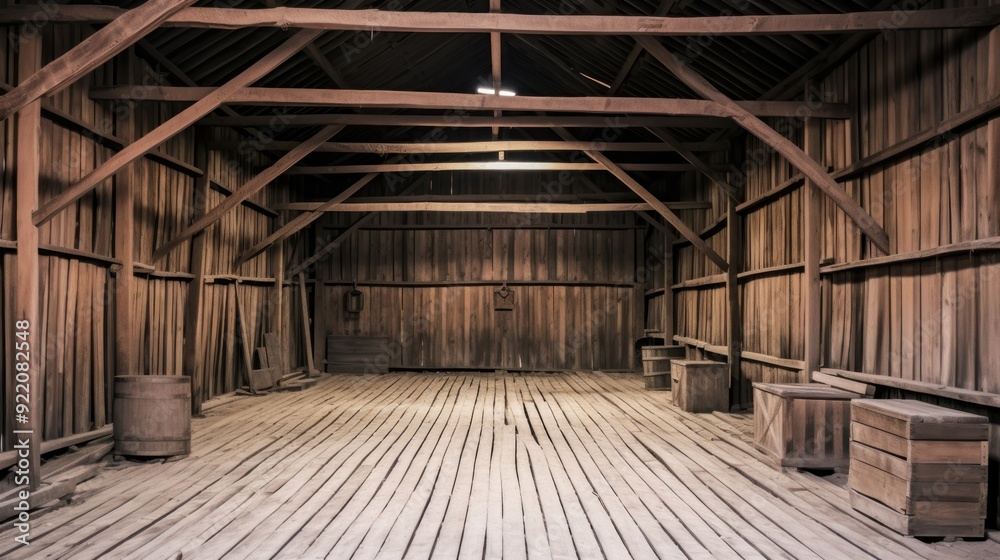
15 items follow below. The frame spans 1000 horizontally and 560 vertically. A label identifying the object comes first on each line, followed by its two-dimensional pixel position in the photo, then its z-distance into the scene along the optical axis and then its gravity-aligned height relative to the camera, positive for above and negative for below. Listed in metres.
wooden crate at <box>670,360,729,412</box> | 9.40 -1.32
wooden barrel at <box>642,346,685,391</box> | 12.09 -1.34
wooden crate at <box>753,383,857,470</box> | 5.80 -1.17
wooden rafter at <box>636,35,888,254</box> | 6.06 +1.42
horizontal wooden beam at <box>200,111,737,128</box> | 8.63 +2.24
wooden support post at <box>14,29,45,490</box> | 5.13 +0.23
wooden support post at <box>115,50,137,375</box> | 7.22 +0.18
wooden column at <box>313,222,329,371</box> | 15.41 -0.53
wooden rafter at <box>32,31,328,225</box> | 6.07 +1.74
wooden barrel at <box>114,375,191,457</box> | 6.09 -1.15
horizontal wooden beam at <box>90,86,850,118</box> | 6.84 +1.97
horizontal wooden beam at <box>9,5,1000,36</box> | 5.46 +2.26
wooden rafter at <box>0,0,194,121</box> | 4.78 +1.70
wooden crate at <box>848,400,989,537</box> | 4.16 -1.11
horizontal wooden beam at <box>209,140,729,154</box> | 9.95 +2.17
